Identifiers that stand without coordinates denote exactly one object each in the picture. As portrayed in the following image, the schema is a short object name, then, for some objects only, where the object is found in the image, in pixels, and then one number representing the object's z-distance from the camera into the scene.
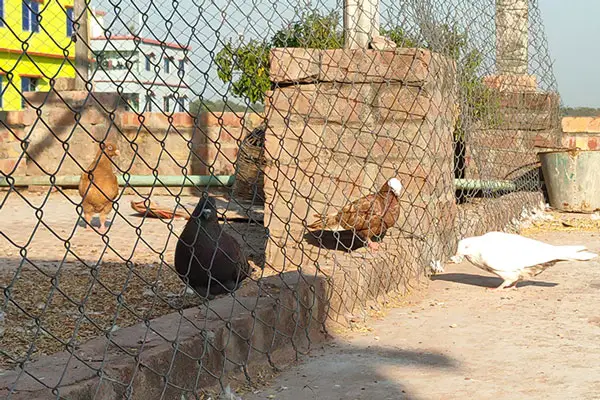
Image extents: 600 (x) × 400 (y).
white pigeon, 5.29
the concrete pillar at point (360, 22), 5.34
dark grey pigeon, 4.24
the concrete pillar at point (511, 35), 9.01
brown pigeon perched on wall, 5.15
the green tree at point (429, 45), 4.99
